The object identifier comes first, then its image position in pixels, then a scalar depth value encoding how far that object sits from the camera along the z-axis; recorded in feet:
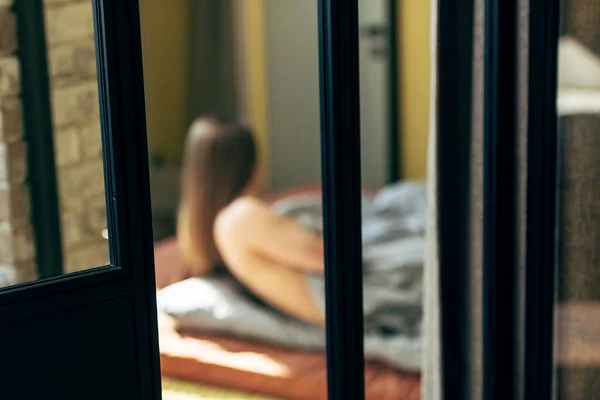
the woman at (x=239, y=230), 14.68
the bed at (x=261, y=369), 13.29
